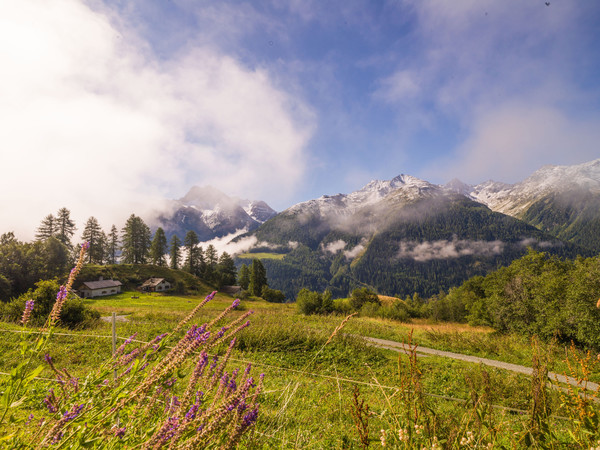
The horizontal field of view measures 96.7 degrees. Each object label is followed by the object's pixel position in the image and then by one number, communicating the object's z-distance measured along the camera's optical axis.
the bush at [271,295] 79.19
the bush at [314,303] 37.91
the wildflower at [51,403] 2.08
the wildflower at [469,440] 1.79
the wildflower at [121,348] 2.26
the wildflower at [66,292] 1.62
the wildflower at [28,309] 1.76
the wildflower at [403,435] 1.77
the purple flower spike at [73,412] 1.86
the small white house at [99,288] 55.34
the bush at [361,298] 50.15
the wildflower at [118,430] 1.71
